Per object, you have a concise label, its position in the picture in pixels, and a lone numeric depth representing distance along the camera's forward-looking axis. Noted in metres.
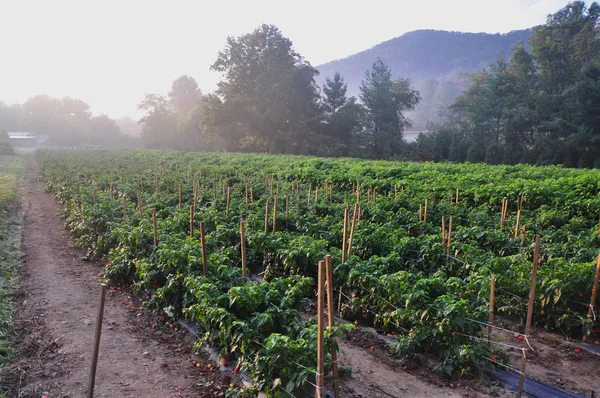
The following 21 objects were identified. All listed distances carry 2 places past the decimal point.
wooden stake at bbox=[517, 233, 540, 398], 4.46
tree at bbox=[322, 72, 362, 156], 50.79
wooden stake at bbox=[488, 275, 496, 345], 5.83
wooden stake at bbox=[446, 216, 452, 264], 8.20
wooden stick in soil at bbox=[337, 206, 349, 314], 7.42
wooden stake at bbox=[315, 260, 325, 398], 4.04
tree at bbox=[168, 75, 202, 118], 105.00
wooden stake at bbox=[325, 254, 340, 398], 4.30
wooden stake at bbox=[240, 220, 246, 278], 7.23
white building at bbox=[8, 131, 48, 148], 92.31
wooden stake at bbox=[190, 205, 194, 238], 9.02
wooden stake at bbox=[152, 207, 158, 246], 8.38
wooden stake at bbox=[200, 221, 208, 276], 6.73
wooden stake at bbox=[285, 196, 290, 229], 11.23
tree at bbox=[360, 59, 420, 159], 50.38
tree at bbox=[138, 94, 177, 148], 80.31
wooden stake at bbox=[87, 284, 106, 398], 4.40
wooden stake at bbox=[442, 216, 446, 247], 8.56
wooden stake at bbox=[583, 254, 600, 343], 6.29
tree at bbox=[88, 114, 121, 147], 100.69
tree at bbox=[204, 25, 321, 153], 51.19
